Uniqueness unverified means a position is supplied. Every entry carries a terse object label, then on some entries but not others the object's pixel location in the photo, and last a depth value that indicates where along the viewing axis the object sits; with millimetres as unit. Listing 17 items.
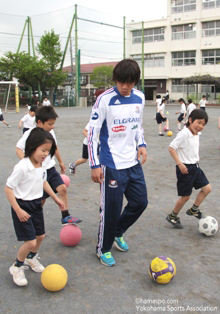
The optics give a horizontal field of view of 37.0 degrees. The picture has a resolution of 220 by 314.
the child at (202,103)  23528
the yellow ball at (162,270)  3188
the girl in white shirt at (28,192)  3025
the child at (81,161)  7734
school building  48688
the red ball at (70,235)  3961
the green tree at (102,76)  63344
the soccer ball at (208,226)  4270
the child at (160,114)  14852
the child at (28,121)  9516
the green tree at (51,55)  43756
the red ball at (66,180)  6230
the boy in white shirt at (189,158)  4387
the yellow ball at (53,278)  3029
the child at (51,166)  4289
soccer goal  31791
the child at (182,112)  16516
